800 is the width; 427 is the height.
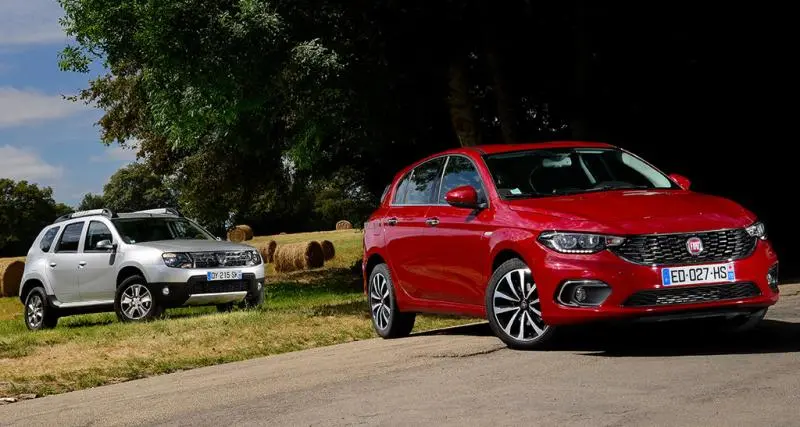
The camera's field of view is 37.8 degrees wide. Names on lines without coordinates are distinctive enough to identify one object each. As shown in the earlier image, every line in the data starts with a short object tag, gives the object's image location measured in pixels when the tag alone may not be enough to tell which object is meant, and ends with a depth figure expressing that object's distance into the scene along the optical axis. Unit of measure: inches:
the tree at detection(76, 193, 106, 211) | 5163.4
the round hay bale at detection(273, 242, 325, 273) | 1596.9
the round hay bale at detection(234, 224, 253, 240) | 2245.4
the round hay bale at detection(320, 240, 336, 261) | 1663.4
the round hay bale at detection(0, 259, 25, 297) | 1525.6
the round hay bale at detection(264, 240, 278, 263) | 1736.8
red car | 345.7
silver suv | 671.8
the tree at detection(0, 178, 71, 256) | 3868.1
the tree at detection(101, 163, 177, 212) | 4468.5
